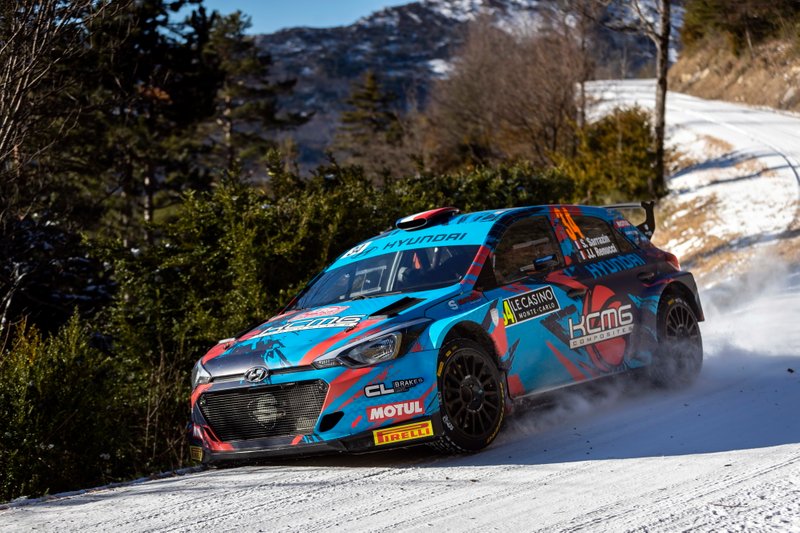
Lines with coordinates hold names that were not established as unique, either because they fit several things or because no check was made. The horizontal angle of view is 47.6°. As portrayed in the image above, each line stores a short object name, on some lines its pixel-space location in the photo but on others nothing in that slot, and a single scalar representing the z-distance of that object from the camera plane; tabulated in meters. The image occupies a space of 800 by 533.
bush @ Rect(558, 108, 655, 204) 25.42
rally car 5.91
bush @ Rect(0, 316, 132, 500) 6.66
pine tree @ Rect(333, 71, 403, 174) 66.50
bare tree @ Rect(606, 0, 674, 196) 24.78
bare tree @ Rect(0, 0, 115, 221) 9.10
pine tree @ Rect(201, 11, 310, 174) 46.62
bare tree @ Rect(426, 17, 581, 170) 31.75
